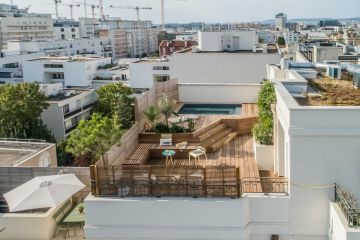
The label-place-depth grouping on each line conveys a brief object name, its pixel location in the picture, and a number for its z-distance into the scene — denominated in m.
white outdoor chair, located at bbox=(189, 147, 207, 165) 12.83
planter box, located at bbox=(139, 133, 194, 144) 14.92
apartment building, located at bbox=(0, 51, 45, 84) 67.69
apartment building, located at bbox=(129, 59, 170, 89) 59.22
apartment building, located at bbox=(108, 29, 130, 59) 128.35
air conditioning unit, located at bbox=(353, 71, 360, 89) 12.29
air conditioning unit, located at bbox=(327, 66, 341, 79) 13.98
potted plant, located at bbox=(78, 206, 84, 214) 11.99
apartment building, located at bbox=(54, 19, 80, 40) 141.88
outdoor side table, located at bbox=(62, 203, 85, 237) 11.66
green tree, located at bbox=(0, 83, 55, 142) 30.33
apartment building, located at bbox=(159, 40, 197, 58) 99.61
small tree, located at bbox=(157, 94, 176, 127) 16.23
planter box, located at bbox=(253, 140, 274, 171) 12.46
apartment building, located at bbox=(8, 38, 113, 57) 91.25
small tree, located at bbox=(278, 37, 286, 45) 105.07
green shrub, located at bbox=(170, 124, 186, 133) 15.44
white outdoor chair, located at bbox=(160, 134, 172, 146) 14.71
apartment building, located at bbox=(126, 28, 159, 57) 141.25
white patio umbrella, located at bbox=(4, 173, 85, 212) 10.82
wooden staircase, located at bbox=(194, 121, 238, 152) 14.56
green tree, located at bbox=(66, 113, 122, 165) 11.88
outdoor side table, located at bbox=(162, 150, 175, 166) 13.13
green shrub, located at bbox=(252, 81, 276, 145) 12.70
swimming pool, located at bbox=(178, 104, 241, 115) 19.20
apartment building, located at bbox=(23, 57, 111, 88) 62.53
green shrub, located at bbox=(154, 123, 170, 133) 15.56
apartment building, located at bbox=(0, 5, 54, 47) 124.06
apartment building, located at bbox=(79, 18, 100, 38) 153.32
